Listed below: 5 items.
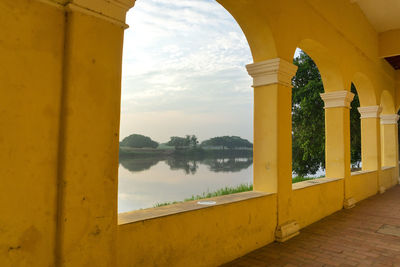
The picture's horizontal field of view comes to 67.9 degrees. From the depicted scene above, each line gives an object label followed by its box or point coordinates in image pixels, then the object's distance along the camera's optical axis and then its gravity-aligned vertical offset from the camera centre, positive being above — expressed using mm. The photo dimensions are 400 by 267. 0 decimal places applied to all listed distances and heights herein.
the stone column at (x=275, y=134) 4199 +221
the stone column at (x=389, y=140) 10992 +401
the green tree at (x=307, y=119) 15375 +1613
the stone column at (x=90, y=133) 2035 +91
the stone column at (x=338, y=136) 6633 +309
